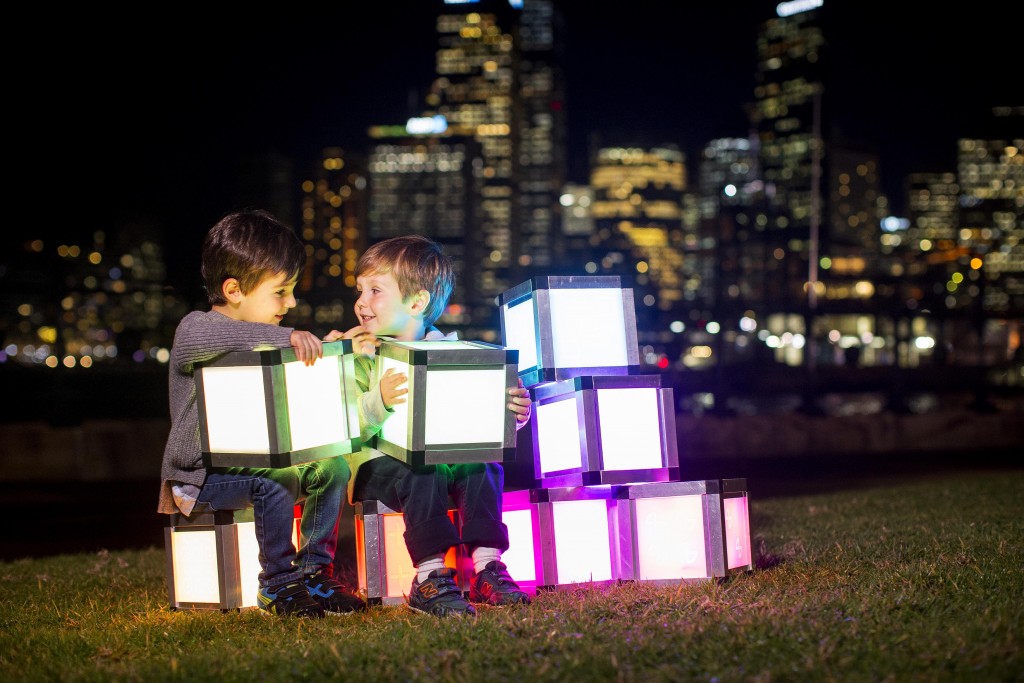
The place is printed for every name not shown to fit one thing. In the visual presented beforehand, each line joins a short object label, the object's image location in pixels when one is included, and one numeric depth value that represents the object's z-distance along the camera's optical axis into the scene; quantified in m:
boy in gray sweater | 3.54
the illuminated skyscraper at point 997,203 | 118.81
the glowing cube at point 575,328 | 3.99
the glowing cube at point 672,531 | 3.85
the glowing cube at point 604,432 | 3.83
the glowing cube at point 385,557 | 3.62
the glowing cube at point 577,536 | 3.83
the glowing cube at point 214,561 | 3.61
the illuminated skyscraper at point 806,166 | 65.69
